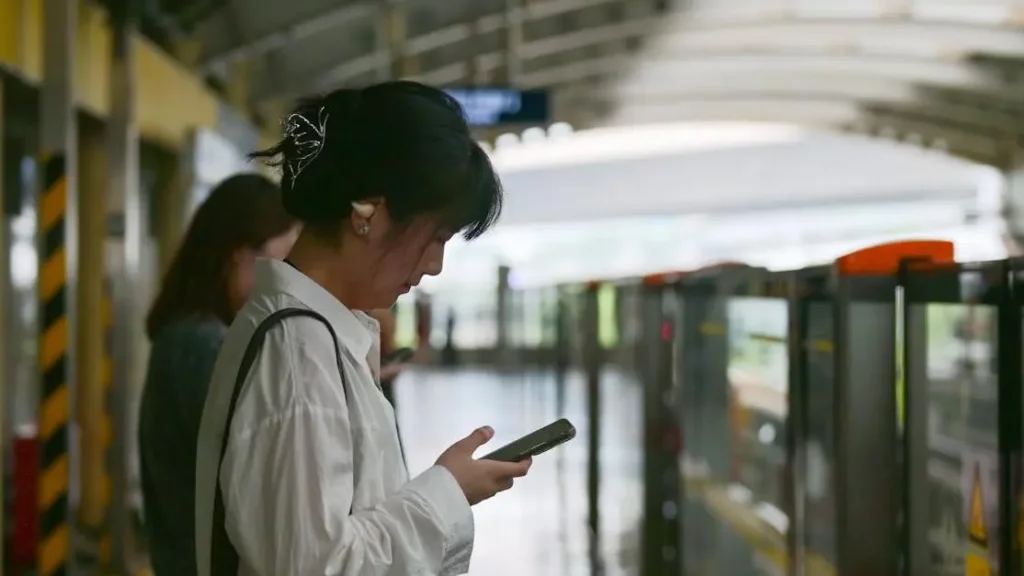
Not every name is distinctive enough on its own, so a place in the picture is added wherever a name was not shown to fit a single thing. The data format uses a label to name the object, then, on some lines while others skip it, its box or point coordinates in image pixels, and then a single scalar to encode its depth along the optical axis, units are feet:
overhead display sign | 28.27
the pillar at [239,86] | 37.88
